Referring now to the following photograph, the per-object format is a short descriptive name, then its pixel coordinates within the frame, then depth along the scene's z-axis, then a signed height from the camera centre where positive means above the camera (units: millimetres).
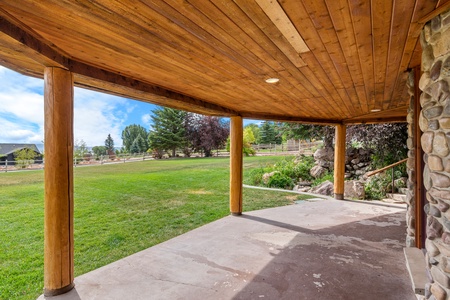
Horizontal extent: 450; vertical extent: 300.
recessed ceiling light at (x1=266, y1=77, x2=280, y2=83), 2910 +800
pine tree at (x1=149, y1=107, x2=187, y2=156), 21109 +1430
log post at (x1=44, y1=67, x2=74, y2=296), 2262 -280
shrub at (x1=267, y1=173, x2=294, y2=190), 8766 -1232
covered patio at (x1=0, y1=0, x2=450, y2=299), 1521 +820
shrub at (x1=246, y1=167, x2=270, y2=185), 9608 -1139
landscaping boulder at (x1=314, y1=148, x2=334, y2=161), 9439 -271
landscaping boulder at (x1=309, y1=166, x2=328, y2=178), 9109 -898
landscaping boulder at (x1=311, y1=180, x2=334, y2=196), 7488 -1279
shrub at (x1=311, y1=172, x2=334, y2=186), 8502 -1108
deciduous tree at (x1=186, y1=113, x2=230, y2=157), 20766 +1290
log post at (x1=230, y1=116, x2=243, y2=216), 5160 -463
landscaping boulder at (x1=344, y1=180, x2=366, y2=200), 6828 -1215
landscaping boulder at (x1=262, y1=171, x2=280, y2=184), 9183 -1072
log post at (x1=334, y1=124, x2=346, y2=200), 6723 -414
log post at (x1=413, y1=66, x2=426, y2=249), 2641 -341
